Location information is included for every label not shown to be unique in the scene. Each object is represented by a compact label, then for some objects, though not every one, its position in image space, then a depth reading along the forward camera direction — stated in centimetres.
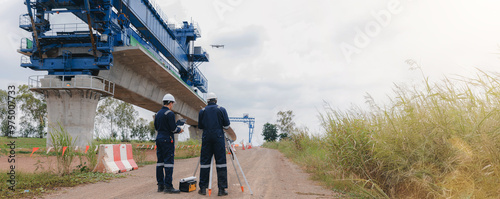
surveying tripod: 665
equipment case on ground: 712
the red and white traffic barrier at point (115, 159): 1016
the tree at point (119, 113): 5194
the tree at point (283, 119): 4998
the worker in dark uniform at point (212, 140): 693
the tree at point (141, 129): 6576
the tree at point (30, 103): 4384
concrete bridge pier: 2150
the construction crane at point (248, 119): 10112
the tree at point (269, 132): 9564
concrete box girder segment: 2370
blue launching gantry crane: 2242
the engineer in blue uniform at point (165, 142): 725
